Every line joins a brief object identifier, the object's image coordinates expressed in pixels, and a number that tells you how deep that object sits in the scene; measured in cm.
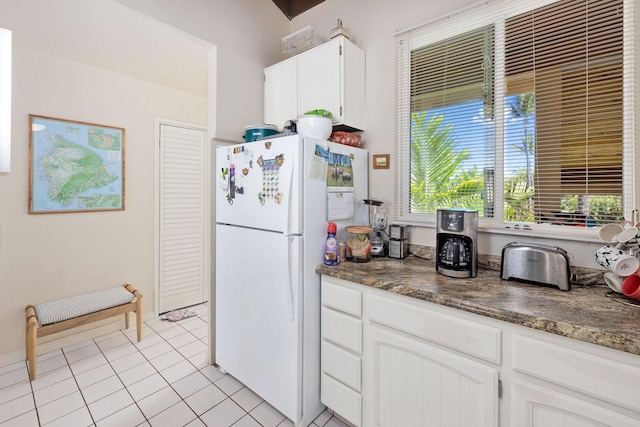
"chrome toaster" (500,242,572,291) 125
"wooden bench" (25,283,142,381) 200
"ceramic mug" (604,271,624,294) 116
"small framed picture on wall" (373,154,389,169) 203
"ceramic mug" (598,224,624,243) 123
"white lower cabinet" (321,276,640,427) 89
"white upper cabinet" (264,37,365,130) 195
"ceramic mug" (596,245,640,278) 112
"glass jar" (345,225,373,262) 169
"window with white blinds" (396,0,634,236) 134
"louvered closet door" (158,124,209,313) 304
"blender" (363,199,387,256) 186
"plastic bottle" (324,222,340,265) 163
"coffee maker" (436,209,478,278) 140
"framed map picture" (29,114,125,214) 227
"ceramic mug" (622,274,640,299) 109
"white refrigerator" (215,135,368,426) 155
